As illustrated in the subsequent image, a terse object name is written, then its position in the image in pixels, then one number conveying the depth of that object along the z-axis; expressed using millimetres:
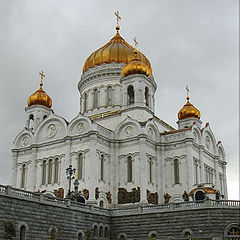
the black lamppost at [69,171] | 34606
